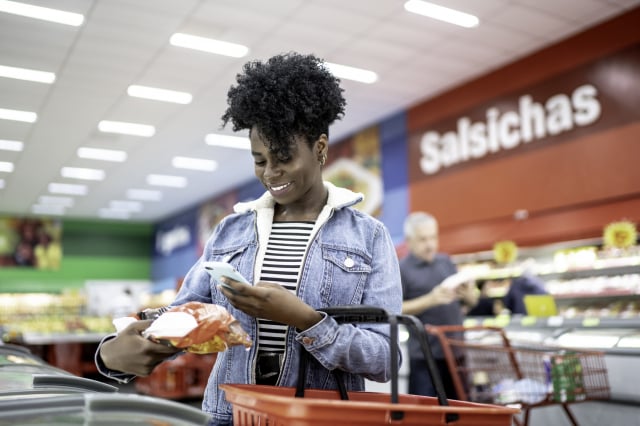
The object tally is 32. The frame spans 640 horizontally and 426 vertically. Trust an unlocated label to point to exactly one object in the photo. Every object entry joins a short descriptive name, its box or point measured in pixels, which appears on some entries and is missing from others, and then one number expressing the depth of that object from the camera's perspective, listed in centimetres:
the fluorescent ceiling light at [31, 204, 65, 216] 1675
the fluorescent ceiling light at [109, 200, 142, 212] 1667
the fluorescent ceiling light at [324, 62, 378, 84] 803
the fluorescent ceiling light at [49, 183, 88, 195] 1419
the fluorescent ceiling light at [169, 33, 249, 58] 713
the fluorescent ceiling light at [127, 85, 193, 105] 863
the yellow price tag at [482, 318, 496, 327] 559
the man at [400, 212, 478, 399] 402
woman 144
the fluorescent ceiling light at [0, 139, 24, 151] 1081
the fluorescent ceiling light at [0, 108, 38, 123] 932
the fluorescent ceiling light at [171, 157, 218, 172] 1244
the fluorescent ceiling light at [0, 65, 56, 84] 786
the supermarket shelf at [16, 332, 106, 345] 767
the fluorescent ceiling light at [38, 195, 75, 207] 1560
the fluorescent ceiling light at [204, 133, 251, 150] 1084
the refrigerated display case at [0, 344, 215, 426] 104
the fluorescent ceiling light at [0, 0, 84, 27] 630
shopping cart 325
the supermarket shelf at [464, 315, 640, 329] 398
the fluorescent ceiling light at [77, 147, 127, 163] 1148
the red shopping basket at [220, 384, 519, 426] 103
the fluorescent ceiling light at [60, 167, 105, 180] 1281
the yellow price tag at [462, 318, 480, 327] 629
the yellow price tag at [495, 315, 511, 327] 514
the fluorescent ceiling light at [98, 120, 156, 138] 1005
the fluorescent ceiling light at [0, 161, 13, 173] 1215
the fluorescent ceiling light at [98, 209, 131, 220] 1794
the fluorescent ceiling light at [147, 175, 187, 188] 1384
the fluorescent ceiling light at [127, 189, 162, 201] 1520
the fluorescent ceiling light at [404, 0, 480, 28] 642
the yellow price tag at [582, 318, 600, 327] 411
